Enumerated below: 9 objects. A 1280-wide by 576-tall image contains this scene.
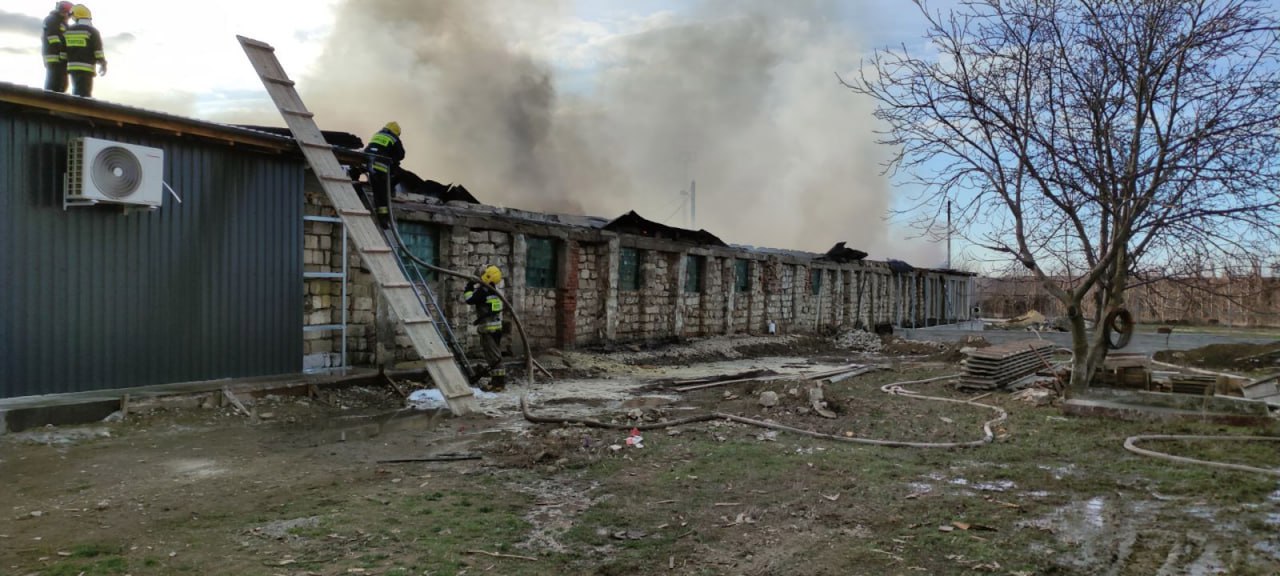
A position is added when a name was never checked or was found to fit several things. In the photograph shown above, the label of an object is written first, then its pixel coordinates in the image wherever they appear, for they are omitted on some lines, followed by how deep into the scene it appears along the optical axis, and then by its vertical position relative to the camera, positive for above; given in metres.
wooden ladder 9.21 +0.41
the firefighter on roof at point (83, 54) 9.17 +2.77
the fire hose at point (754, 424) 7.34 -1.49
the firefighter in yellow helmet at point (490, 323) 11.46 -0.58
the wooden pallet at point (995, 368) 11.41 -1.17
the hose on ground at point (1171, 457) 6.01 -1.39
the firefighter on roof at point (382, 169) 11.38 +1.75
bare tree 8.67 +1.97
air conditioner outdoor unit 7.91 +1.14
